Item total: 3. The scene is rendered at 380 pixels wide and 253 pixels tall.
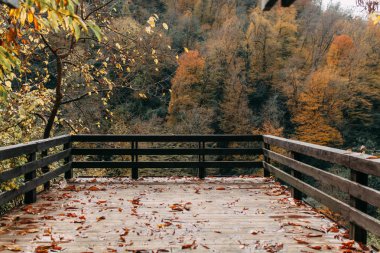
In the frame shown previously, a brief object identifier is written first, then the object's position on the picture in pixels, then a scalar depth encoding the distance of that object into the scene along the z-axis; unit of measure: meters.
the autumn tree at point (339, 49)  63.88
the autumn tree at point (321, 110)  58.72
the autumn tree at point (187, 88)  59.22
